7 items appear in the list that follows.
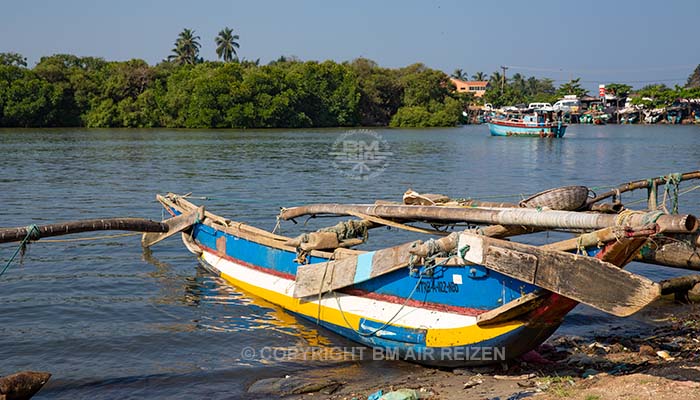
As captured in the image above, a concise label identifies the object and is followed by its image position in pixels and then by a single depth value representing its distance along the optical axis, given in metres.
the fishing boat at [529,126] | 70.44
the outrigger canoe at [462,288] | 7.32
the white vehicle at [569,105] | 127.32
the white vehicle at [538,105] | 106.12
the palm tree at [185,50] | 134.38
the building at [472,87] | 178.68
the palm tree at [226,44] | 143.50
